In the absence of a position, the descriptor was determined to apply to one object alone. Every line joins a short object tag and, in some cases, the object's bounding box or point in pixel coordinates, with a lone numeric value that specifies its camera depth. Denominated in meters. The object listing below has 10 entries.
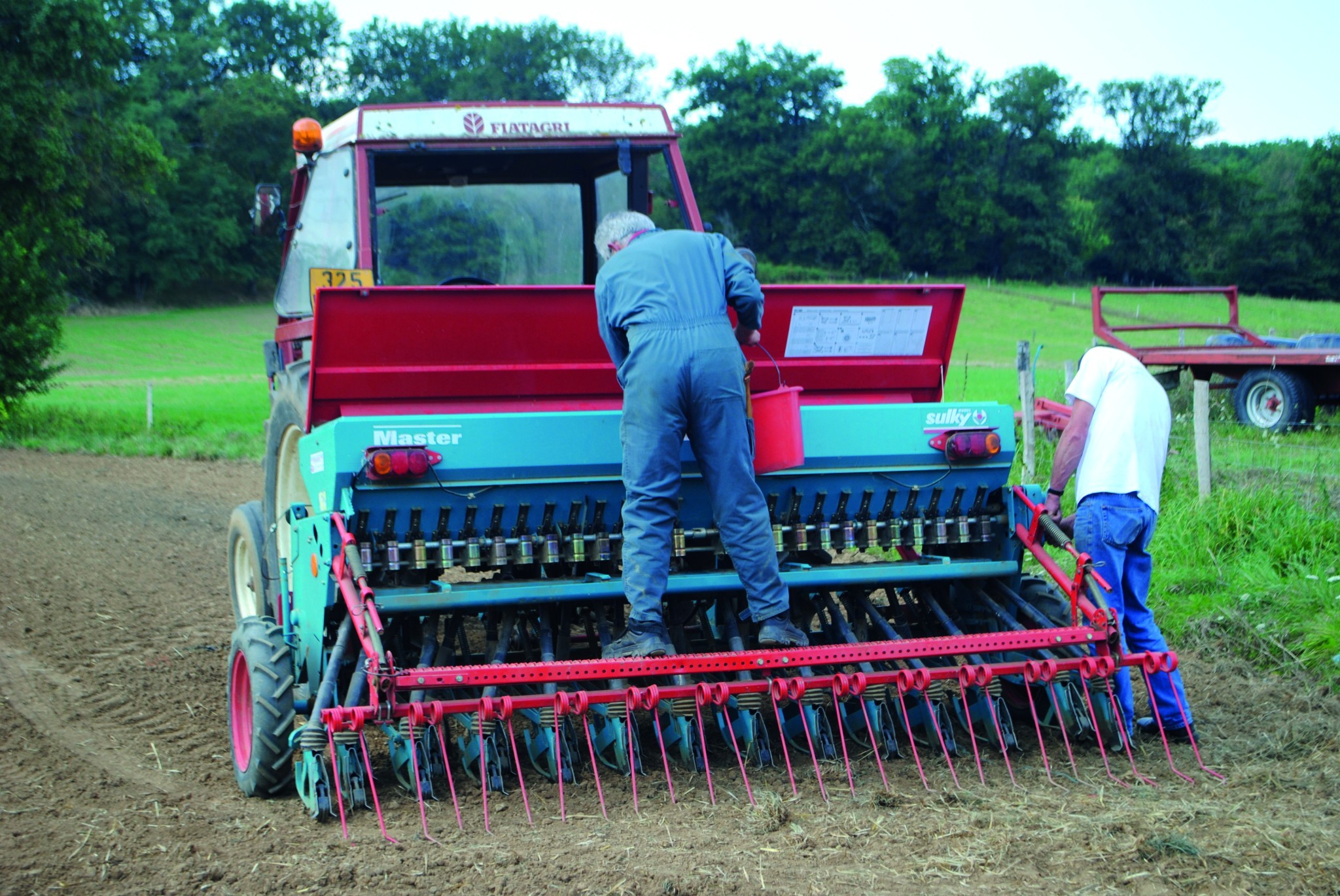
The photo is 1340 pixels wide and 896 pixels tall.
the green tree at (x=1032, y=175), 60.50
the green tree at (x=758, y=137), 59.34
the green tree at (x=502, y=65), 74.31
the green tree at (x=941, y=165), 60.31
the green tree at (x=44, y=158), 17.75
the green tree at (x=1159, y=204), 60.41
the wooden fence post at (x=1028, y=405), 9.09
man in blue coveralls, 4.16
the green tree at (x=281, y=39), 69.06
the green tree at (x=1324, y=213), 53.03
